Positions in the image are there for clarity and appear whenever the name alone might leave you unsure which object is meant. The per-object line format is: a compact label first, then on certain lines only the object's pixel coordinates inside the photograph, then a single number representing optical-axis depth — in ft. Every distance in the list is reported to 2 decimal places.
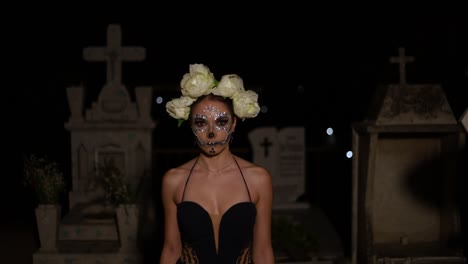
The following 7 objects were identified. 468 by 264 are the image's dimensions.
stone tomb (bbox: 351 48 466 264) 18.24
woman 11.39
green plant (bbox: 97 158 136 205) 22.27
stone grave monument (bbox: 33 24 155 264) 26.81
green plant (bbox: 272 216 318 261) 20.47
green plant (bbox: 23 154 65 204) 22.39
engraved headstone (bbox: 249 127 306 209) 28.71
